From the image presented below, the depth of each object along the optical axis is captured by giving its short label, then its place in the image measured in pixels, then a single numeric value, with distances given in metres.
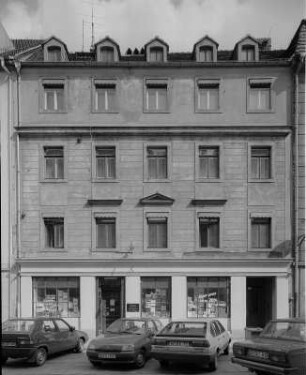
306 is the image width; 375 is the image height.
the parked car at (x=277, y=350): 9.59
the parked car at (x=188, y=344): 11.91
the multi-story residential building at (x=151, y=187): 20.88
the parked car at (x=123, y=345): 12.49
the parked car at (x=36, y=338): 12.88
